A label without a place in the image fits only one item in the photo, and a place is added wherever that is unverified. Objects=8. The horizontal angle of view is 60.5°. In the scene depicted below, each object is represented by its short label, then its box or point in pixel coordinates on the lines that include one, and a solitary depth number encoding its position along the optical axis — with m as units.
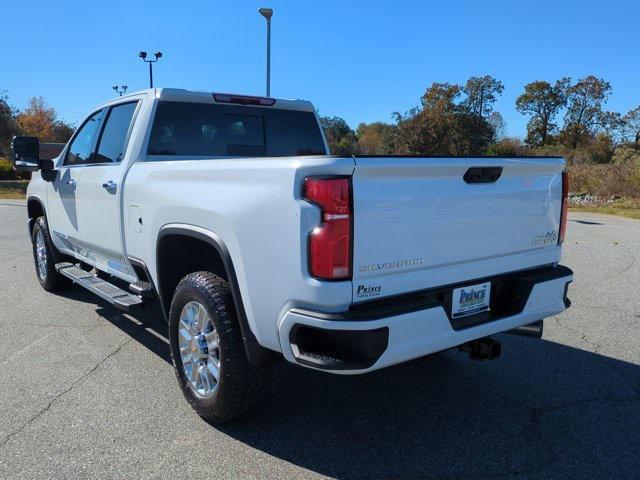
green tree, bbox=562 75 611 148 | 59.88
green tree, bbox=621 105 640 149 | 52.38
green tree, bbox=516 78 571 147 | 62.25
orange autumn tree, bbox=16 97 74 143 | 56.03
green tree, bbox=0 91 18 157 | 31.66
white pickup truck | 2.50
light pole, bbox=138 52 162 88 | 27.80
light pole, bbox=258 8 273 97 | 16.62
